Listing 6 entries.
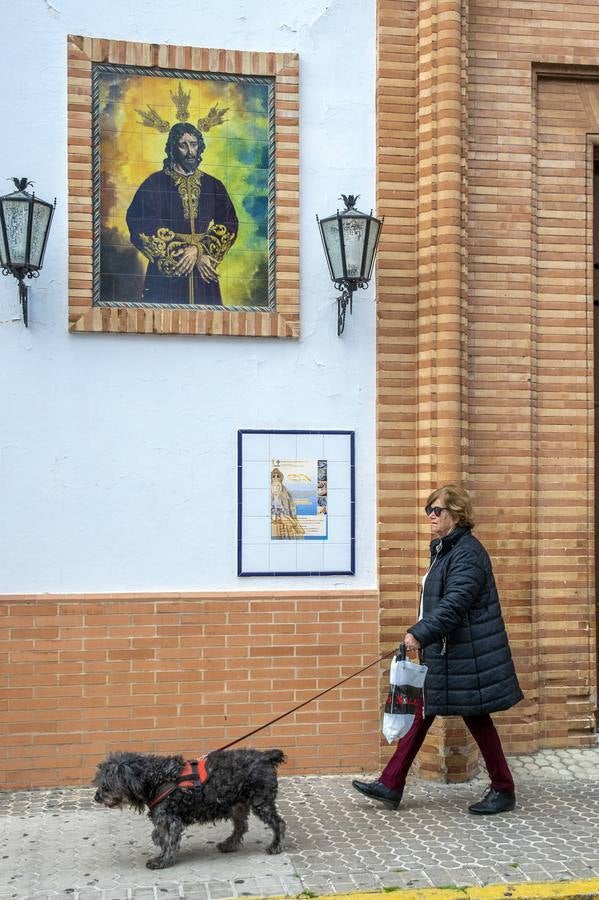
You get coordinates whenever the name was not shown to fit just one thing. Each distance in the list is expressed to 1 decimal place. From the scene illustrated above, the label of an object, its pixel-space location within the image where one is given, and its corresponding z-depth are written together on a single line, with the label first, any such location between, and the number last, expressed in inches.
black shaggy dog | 196.7
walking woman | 227.0
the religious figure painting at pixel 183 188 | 259.4
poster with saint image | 265.0
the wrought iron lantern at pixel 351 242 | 254.2
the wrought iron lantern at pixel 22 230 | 240.5
